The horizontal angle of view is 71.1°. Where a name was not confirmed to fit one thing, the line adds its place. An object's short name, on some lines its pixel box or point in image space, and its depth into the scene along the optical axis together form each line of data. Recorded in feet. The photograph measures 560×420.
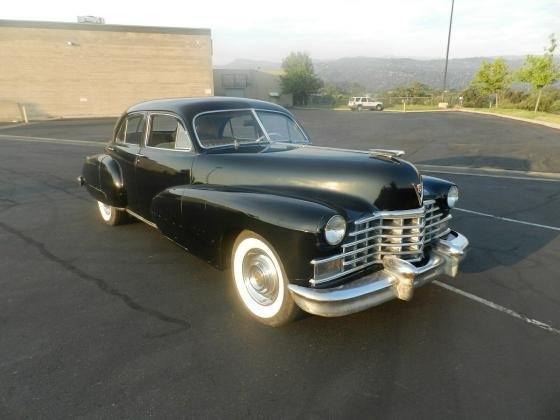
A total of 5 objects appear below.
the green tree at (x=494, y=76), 114.52
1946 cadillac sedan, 8.87
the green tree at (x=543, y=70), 89.61
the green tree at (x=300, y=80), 167.43
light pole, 117.19
